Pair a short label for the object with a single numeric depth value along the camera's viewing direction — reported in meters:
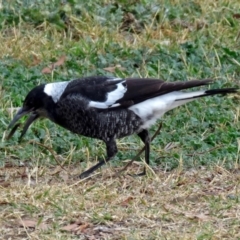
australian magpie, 13.51
